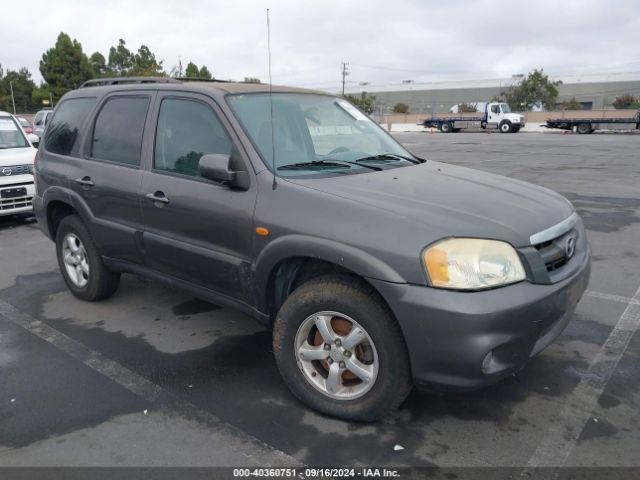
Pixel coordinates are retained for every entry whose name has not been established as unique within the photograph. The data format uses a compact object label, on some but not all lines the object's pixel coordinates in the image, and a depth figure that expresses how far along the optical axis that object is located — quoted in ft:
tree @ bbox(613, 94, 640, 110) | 210.79
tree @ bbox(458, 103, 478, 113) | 174.42
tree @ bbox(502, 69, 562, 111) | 212.23
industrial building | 265.54
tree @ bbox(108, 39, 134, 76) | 214.07
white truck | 136.05
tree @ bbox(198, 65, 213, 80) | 246.47
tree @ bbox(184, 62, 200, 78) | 225.15
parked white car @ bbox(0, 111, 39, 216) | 25.73
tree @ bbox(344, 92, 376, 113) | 234.79
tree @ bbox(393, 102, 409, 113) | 250.16
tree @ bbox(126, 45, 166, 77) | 176.08
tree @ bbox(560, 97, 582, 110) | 213.25
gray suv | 8.44
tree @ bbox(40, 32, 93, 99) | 191.83
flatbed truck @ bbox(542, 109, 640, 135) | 119.75
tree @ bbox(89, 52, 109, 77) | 213.42
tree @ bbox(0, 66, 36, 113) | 223.51
